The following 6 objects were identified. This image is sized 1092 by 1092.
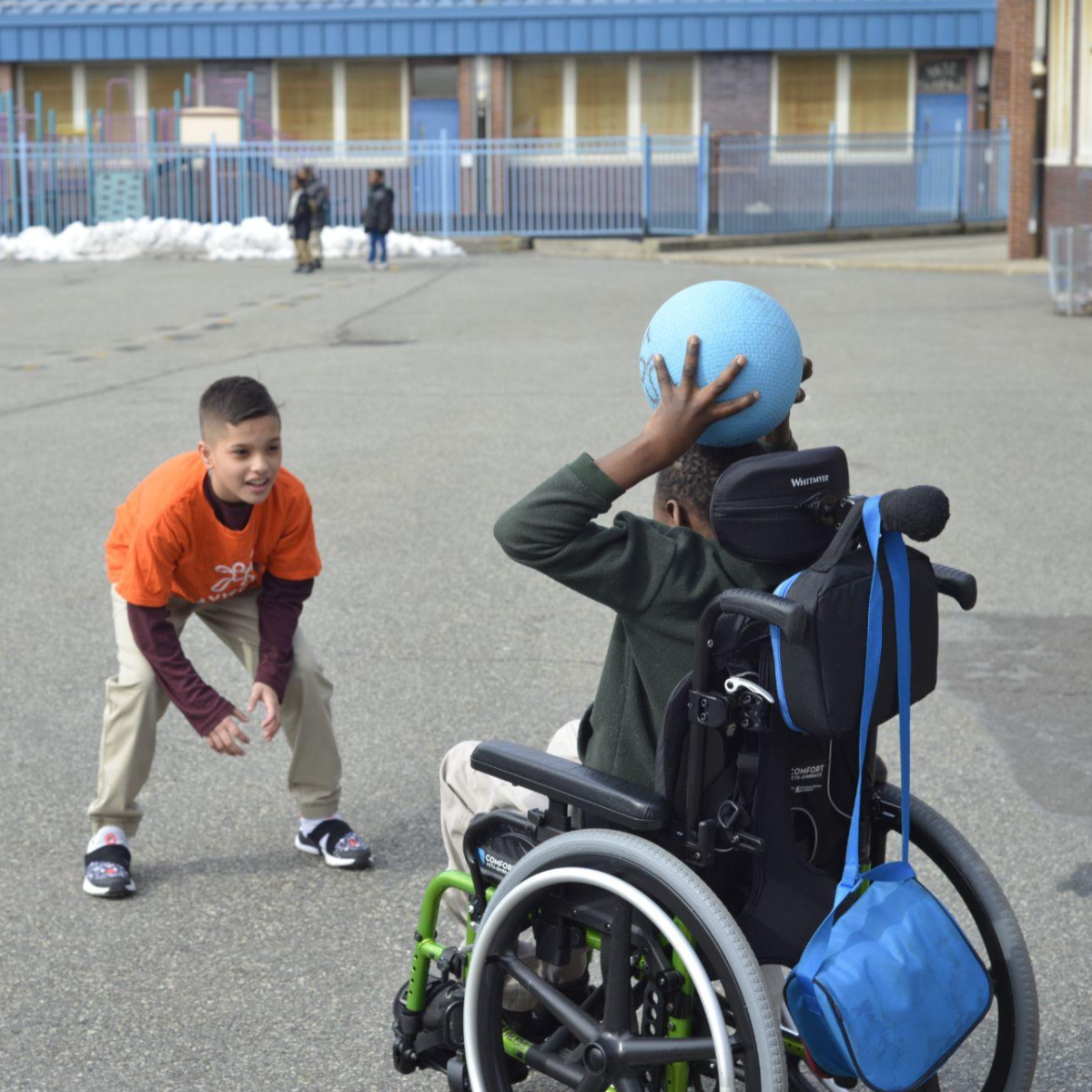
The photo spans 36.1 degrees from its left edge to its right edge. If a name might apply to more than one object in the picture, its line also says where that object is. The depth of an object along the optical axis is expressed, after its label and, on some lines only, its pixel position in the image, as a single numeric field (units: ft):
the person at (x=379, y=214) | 91.91
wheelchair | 8.13
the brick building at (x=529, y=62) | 121.29
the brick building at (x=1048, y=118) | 79.10
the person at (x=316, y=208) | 90.53
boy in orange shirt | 12.86
